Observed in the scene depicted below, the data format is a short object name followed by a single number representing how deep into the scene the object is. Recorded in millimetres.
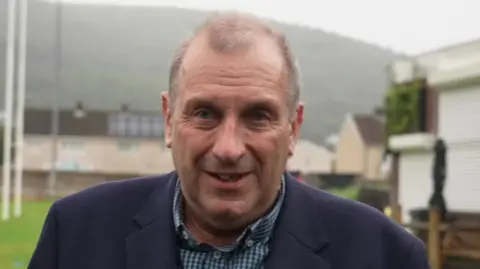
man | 2424
